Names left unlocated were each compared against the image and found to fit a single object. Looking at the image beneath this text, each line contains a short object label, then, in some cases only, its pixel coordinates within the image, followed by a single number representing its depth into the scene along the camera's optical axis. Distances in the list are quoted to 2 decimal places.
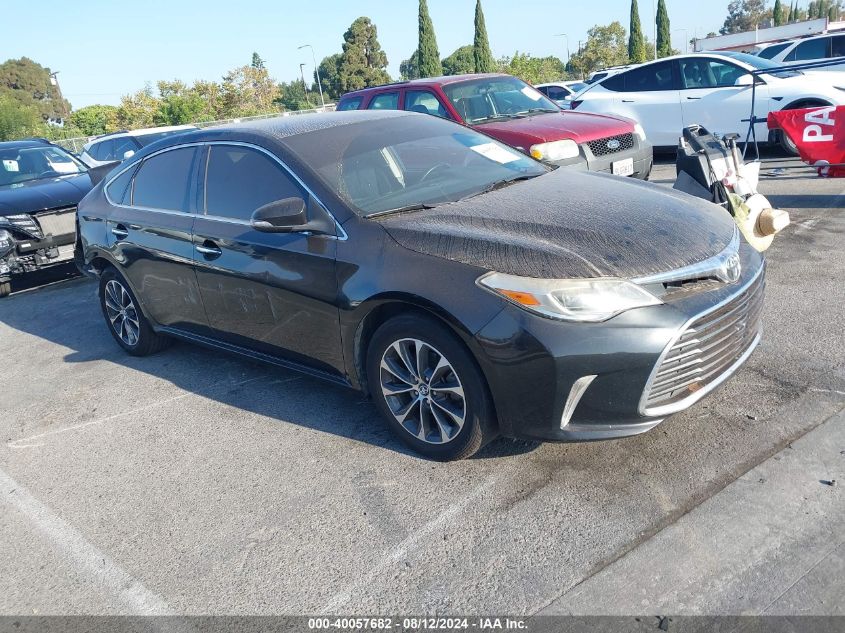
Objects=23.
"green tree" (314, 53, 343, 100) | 71.35
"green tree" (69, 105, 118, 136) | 49.19
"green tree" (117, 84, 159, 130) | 47.53
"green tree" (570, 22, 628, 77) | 50.97
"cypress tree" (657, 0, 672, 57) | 54.66
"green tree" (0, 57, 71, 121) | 82.81
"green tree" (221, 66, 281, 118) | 54.47
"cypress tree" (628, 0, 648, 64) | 52.38
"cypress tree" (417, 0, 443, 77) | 52.62
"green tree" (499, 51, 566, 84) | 45.88
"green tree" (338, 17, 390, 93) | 68.25
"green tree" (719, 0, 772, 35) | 106.06
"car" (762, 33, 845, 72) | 15.84
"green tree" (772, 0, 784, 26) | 81.69
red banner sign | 7.27
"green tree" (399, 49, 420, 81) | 86.72
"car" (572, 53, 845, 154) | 10.23
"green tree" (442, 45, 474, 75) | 75.11
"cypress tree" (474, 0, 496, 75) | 49.97
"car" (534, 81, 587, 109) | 24.37
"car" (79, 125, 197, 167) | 15.37
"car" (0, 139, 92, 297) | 7.96
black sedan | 3.11
